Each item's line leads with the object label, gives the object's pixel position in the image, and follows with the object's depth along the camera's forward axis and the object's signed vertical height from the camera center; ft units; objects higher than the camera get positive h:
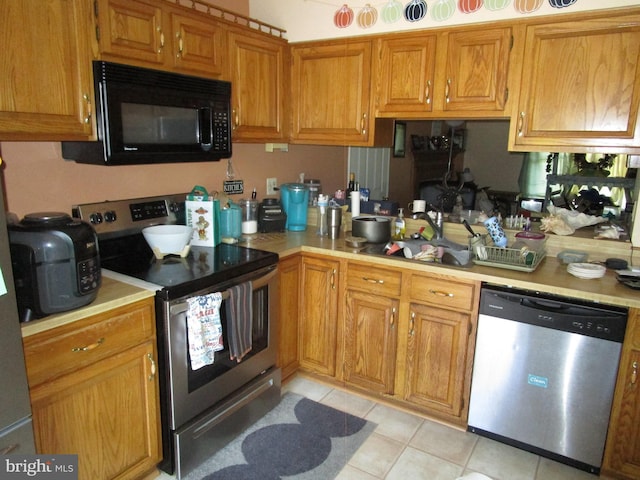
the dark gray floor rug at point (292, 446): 6.64 -4.61
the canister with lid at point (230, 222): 8.64 -1.36
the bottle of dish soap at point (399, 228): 9.25 -1.49
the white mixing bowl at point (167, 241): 7.15 -1.45
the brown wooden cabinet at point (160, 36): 6.10 +1.64
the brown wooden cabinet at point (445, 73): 7.55 +1.42
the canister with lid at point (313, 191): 10.62 -0.91
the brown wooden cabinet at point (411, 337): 7.36 -3.11
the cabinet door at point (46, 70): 5.11 +0.89
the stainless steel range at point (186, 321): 6.11 -2.51
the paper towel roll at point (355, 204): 9.57 -1.06
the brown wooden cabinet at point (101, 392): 4.88 -2.87
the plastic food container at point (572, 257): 7.53 -1.62
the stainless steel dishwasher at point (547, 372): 6.31 -3.11
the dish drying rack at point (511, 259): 7.09 -1.60
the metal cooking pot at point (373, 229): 8.77 -1.44
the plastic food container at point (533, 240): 7.70 -1.39
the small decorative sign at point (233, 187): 9.37 -0.75
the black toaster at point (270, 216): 9.50 -1.35
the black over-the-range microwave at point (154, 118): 6.04 +0.44
